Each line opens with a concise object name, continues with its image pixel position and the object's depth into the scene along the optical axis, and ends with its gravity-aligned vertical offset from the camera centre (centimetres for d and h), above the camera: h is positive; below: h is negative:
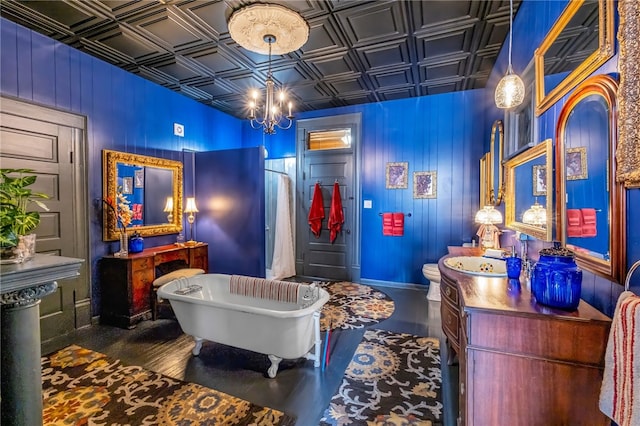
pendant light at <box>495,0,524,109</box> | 174 +73
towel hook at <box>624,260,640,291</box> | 89 -22
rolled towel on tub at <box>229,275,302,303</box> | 254 -72
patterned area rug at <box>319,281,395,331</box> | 309 -120
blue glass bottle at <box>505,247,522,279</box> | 163 -34
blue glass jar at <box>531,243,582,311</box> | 113 -29
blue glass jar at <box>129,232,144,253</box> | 323 -35
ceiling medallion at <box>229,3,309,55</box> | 217 +150
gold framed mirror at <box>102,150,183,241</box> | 317 +29
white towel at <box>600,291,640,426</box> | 79 -47
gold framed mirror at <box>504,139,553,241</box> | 162 +14
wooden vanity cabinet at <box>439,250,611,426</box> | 106 -61
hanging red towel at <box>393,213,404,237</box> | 430 -23
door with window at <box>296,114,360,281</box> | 464 +38
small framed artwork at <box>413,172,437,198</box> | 419 +37
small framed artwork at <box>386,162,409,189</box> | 433 +53
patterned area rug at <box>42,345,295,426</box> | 171 -123
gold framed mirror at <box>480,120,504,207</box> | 277 +42
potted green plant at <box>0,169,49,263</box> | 131 -3
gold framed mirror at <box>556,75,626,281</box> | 108 +12
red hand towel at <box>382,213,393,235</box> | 434 -21
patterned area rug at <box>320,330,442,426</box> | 173 -125
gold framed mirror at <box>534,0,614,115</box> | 116 +78
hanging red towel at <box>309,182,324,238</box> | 472 +3
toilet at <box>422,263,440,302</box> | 348 -87
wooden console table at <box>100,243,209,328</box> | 297 -79
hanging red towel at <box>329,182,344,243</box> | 460 -2
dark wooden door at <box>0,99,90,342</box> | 247 +27
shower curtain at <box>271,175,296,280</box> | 469 -40
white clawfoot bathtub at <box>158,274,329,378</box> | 210 -87
